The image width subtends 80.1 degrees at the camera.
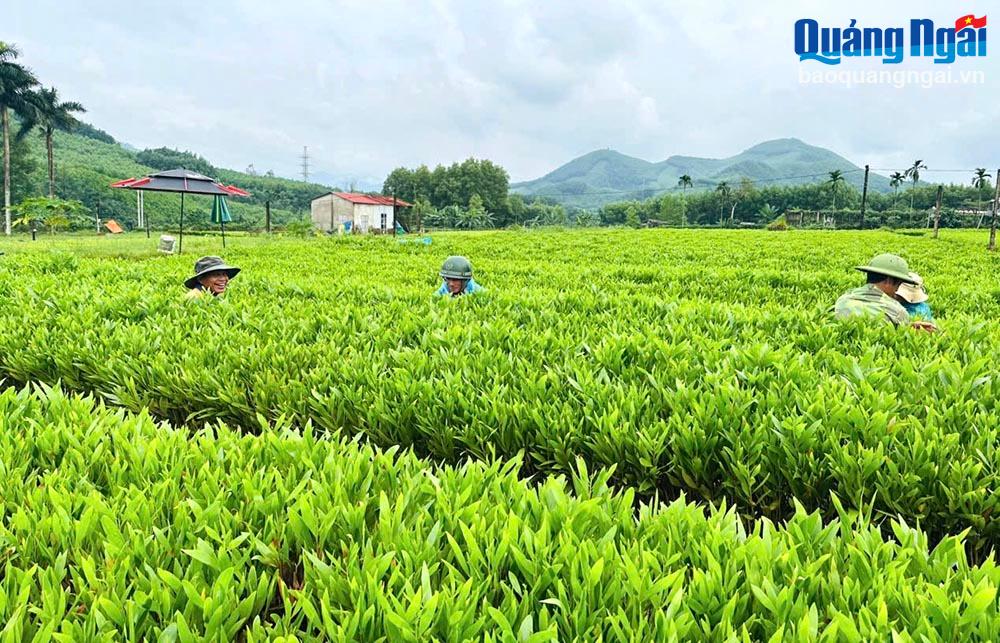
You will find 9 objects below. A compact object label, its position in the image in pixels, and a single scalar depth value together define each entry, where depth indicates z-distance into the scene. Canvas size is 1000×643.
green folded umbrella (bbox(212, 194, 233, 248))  21.78
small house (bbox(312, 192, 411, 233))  64.06
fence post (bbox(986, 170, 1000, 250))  23.52
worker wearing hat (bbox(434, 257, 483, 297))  7.52
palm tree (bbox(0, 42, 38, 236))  37.12
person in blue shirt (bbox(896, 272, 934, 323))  5.82
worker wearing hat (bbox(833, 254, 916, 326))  5.39
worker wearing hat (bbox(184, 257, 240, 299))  6.55
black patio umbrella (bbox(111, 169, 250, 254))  18.94
